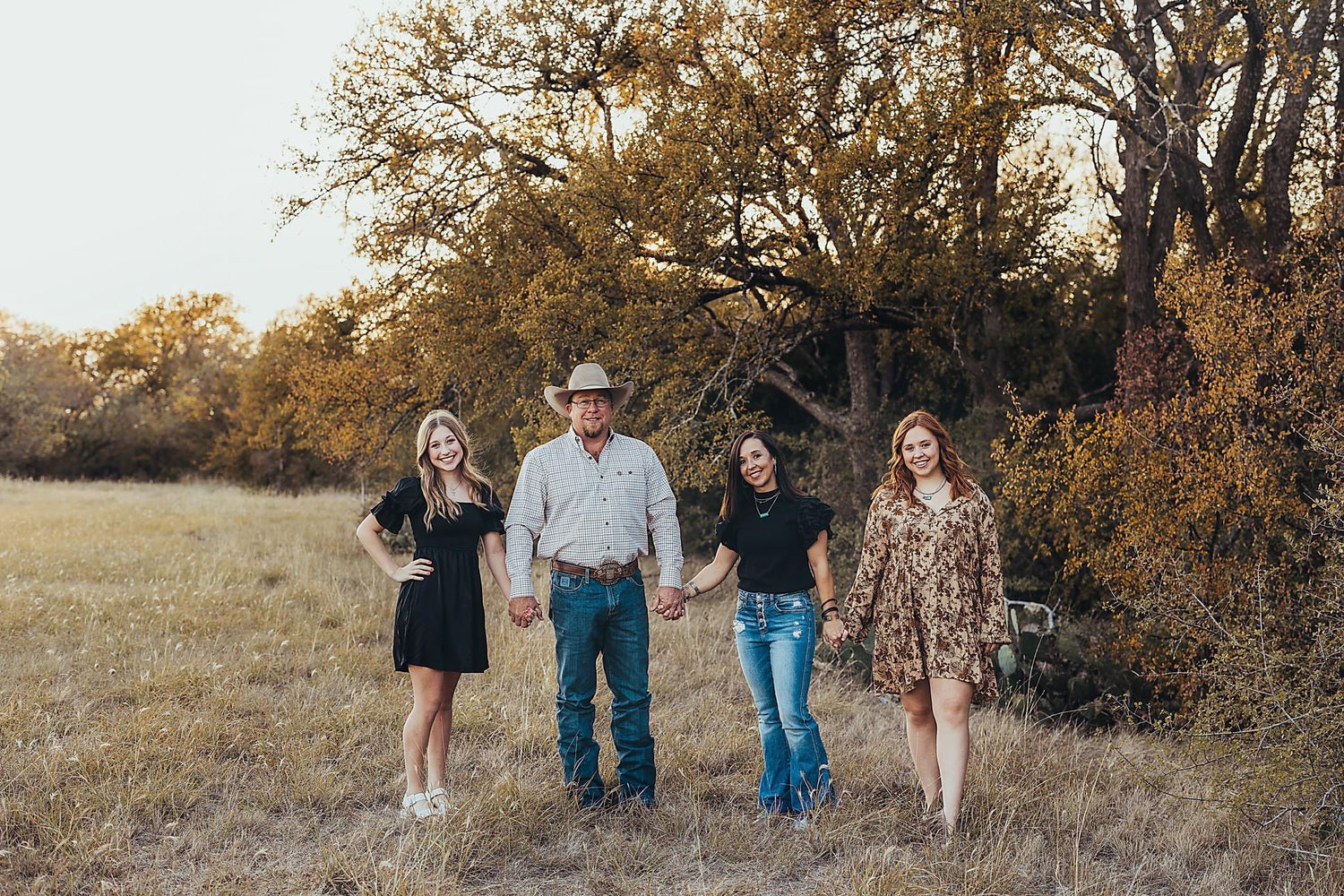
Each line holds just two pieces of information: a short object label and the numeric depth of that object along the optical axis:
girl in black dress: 4.67
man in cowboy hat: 4.68
